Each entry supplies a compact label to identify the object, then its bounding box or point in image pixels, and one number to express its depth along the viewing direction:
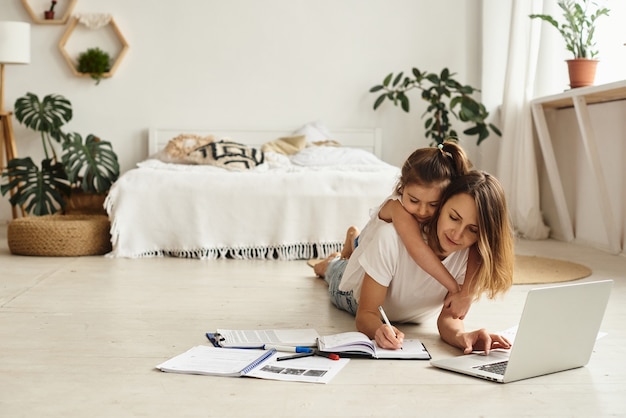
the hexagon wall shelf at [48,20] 5.64
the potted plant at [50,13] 5.64
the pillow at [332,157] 5.04
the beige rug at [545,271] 3.64
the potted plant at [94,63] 5.63
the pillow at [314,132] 5.60
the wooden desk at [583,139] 4.29
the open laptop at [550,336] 1.97
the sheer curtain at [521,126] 5.25
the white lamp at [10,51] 5.16
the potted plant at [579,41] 4.64
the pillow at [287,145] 5.39
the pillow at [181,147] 5.11
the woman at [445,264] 2.30
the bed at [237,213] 4.30
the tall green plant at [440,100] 5.38
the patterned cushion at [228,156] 4.84
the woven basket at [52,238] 4.25
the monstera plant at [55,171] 4.80
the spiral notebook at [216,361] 2.08
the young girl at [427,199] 2.38
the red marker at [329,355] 2.22
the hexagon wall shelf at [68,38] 5.66
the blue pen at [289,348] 2.27
